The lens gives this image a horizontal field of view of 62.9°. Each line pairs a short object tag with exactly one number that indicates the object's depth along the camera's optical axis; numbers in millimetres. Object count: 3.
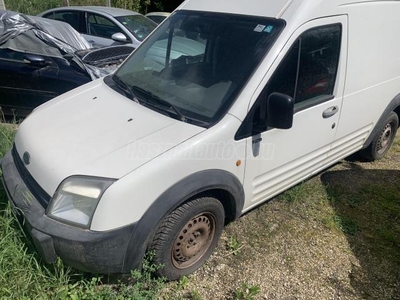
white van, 1983
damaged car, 4387
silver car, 6570
